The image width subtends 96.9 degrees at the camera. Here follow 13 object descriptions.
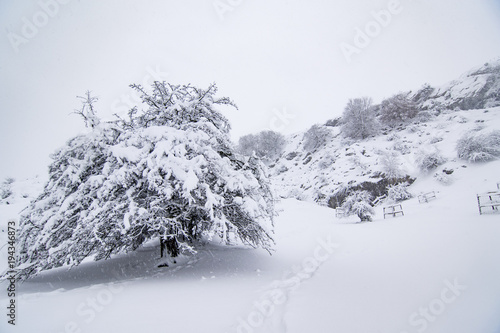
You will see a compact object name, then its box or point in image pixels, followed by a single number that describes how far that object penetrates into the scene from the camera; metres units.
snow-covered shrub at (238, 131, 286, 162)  42.28
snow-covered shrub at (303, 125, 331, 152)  35.19
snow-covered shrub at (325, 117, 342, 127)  39.15
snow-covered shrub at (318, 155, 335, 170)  27.89
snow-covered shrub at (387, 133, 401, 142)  25.31
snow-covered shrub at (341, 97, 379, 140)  28.97
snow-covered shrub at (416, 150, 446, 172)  17.08
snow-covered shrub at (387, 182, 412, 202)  16.45
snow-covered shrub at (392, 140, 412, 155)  21.91
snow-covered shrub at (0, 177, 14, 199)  16.64
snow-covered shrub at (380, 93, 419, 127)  28.31
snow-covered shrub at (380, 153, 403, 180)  18.65
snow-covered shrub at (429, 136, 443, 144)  20.75
